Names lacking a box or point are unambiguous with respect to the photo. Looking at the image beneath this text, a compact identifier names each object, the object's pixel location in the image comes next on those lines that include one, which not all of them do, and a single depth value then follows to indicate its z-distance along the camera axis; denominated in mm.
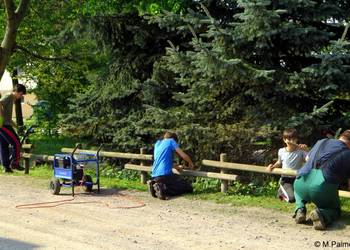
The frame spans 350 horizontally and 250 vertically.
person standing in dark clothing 13930
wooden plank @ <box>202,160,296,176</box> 9328
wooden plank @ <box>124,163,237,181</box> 10627
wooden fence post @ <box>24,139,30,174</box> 14702
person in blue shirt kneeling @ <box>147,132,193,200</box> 10680
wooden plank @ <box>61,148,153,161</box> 12297
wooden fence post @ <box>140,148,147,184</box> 12633
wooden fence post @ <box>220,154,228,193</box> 10914
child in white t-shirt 9383
